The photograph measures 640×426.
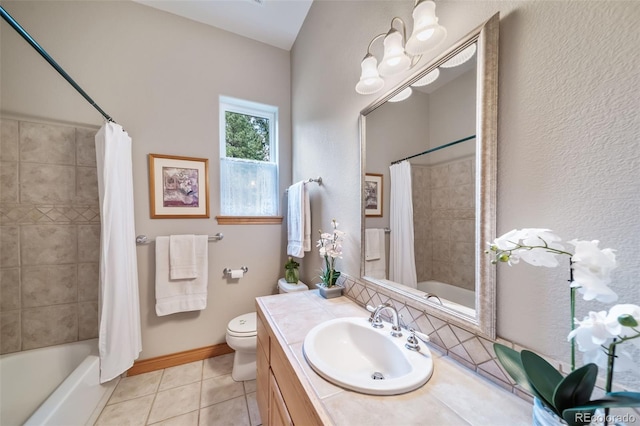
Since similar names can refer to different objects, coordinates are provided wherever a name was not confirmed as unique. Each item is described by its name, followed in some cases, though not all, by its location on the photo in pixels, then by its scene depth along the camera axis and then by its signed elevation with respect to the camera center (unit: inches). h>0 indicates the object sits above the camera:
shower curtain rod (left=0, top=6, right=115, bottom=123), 30.9 +26.6
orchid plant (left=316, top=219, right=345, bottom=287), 53.7 -10.2
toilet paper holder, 81.1 -22.2
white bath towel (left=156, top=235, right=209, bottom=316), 70.6 -24.6
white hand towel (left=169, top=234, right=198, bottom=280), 71.5 -15.3
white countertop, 21.1 -19.8
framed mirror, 26.7 +3.9
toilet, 65.3 -39.0
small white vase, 53.1 -19.6
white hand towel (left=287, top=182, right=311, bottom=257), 71.9 -3.6
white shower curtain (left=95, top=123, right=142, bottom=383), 57.5 -12.4
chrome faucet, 34.5 -18.1
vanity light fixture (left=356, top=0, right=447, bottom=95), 30.2 +24.3
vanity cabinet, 26.1 -26.3
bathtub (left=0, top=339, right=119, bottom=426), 46.7 -42.0
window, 84.6 +19.7
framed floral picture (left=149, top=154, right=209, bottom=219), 72.4 +7.6
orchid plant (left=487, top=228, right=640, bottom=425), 13.8 -10.0
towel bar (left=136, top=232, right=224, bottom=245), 70.2 -9.5
